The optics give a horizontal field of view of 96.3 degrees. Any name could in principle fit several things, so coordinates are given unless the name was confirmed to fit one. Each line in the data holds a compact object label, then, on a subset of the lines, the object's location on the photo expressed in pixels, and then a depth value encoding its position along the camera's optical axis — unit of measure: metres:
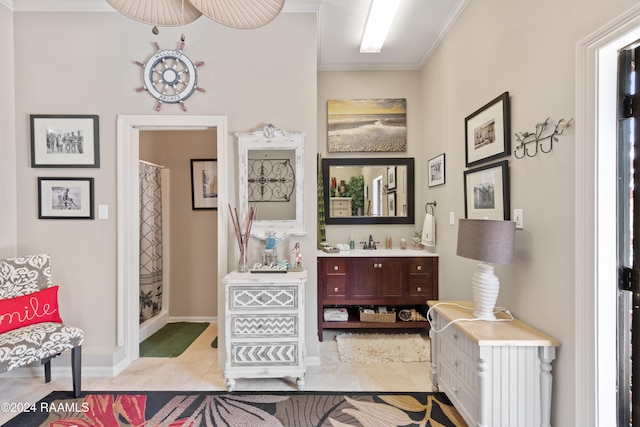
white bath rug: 2.64
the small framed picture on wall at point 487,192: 1.87
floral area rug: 1.84
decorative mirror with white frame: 2.49
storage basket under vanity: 3.03
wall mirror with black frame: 3.44
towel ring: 3.08
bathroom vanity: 2.97
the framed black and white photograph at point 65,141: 2.48
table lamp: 1.59
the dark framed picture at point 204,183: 3.55
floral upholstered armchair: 1.88
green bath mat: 2.77
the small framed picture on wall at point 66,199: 2.49
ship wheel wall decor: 2.49
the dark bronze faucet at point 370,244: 3.31
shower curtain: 3.14
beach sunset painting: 3.42
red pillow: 2.02
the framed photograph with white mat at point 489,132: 1.86
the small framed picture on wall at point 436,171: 2.87
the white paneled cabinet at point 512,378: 1.46
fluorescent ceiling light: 2.34
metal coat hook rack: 1.46
